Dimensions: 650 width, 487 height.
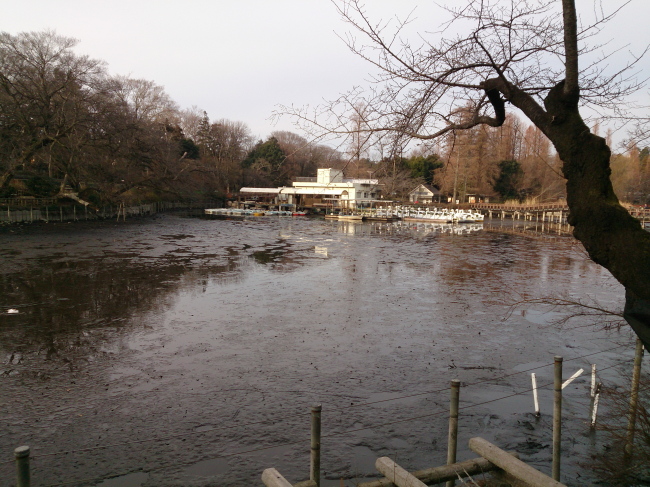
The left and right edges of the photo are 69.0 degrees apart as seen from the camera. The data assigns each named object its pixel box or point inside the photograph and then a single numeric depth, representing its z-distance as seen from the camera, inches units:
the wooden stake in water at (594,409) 263.9
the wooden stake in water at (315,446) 158.7
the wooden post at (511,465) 143.3
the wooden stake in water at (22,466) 117.1
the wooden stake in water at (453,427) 183.6
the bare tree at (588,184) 145.7
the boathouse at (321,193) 2810.0
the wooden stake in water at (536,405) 288.6
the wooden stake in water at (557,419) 201.0
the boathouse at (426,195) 3326.8
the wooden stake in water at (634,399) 190.5
